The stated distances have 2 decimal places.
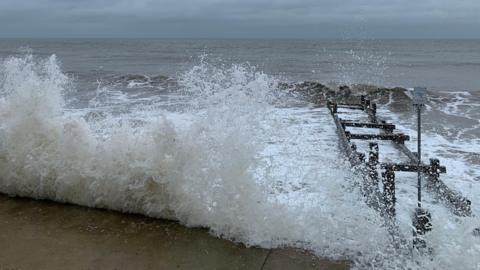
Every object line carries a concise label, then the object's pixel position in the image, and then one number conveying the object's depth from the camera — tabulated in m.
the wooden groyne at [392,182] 4.02
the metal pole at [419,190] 4.40
